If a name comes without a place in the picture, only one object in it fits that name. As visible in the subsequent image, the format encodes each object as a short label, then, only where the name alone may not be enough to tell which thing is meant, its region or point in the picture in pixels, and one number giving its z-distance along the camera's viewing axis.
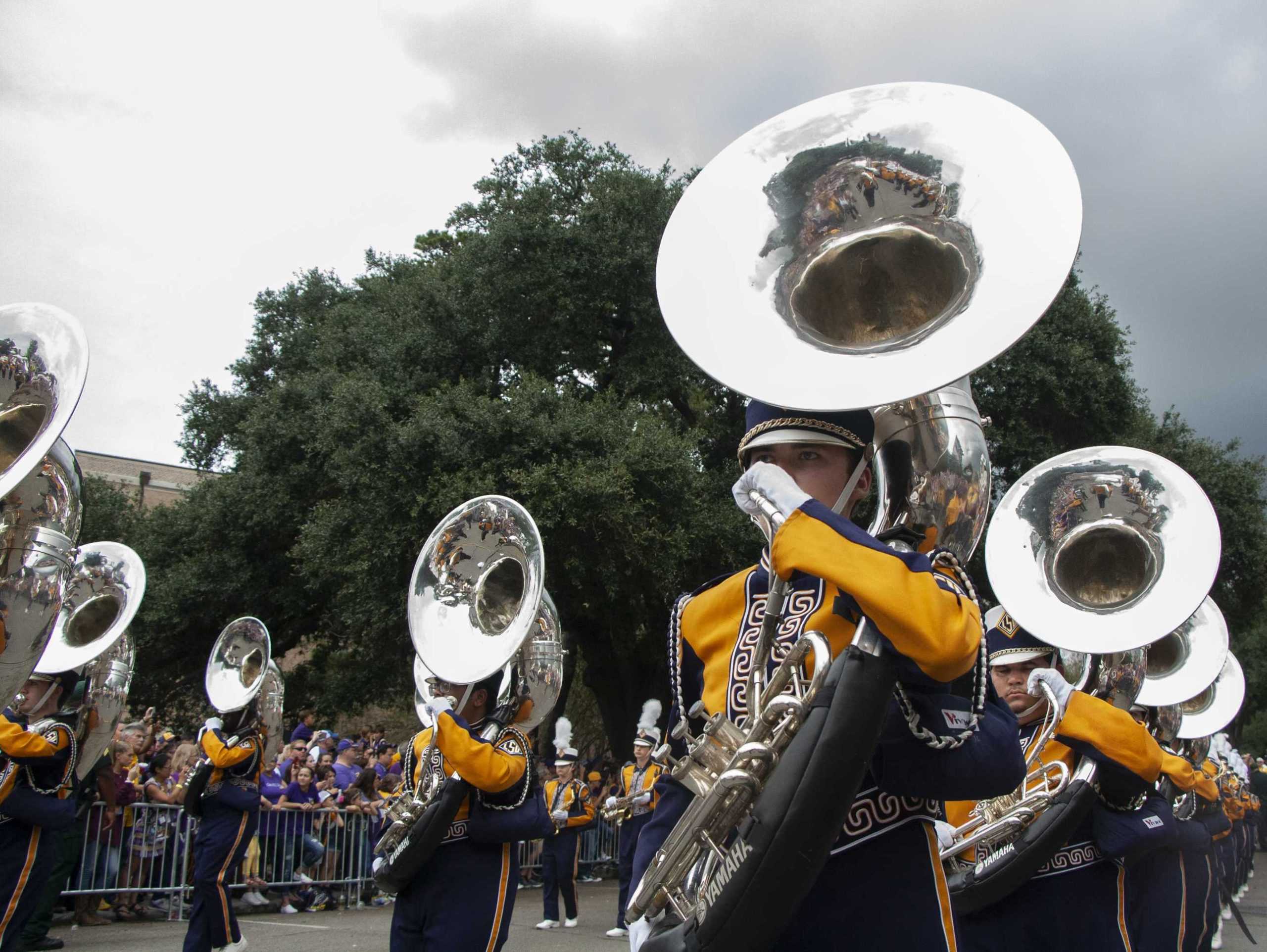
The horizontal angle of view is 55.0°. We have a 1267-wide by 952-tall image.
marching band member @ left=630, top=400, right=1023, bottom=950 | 2.20
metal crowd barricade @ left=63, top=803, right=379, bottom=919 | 10.68
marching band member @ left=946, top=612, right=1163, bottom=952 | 4.70
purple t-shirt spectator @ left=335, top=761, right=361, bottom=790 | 13.53
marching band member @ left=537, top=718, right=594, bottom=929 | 12.22
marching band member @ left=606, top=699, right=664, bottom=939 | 12.61
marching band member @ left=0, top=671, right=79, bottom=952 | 5.68
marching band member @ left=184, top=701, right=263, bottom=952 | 7.80
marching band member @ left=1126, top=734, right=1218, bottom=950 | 5.16
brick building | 39.25
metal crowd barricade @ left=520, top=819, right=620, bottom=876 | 16.00
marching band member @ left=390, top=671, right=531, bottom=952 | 5.02
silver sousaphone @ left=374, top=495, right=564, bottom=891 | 5.96
